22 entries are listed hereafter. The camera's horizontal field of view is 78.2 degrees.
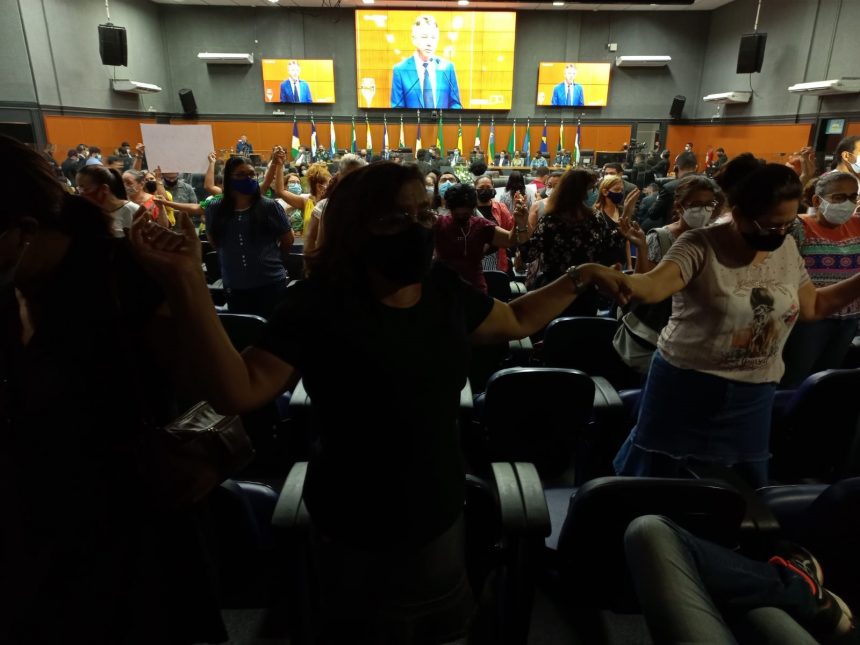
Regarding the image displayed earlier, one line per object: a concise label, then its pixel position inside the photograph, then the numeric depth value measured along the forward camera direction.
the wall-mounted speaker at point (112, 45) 12.63
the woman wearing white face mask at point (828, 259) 2.71
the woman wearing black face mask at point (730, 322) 1.63
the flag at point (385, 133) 16.59
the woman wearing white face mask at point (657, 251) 2.42
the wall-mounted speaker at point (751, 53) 13.16
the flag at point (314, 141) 15.58
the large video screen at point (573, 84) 16.23
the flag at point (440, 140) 15.56
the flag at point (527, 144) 16.25
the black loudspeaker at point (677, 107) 16.27
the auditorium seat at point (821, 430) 2.13
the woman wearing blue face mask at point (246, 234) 3.28
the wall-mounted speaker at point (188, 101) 15.88
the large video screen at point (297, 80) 16.09
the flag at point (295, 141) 15.92
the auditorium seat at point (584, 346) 2.88
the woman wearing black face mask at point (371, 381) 1.03
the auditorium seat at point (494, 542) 1.47
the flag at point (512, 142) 16.61
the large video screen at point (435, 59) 15.65
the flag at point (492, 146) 16.00
